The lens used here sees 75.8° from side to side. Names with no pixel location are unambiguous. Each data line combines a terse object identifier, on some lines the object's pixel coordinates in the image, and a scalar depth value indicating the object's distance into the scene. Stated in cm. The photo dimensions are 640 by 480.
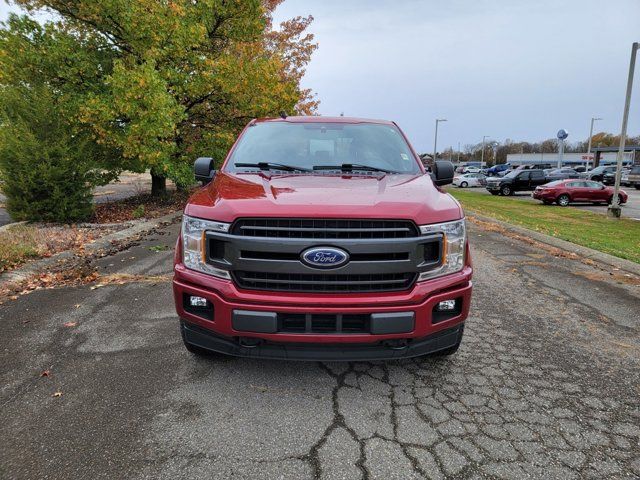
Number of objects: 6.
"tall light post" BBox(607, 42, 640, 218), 1519
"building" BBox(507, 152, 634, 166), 9550
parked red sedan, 2183
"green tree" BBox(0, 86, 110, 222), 869
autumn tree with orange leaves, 1035
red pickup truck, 252
